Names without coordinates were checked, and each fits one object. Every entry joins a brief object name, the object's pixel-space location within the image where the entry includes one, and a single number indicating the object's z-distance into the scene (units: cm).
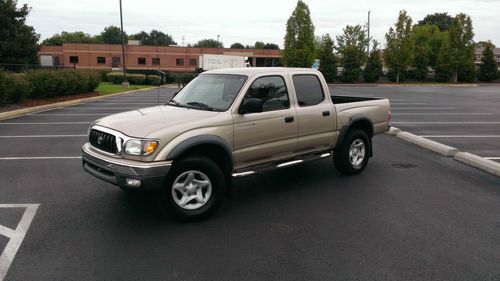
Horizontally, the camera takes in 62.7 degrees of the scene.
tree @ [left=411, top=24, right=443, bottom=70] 4788
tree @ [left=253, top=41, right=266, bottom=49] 13312
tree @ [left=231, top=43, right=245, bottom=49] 13131
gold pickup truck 467
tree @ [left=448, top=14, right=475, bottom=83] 4728
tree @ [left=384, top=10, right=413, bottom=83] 4606
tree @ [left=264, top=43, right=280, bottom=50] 12031
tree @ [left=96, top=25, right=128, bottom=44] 14150
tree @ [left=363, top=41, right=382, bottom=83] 4644
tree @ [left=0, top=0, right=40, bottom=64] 3384
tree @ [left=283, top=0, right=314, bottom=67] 4662
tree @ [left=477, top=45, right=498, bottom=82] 4859
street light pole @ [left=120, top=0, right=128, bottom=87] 3550
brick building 6931
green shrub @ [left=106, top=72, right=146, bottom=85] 4153
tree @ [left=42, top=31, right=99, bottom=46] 13350
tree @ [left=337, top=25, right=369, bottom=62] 5128
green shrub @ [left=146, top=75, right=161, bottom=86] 4160
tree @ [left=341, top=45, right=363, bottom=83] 4612
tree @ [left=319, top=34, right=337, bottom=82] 4662
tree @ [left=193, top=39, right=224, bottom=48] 13712
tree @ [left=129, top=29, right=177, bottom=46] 14962
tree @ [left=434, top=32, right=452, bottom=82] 4706
